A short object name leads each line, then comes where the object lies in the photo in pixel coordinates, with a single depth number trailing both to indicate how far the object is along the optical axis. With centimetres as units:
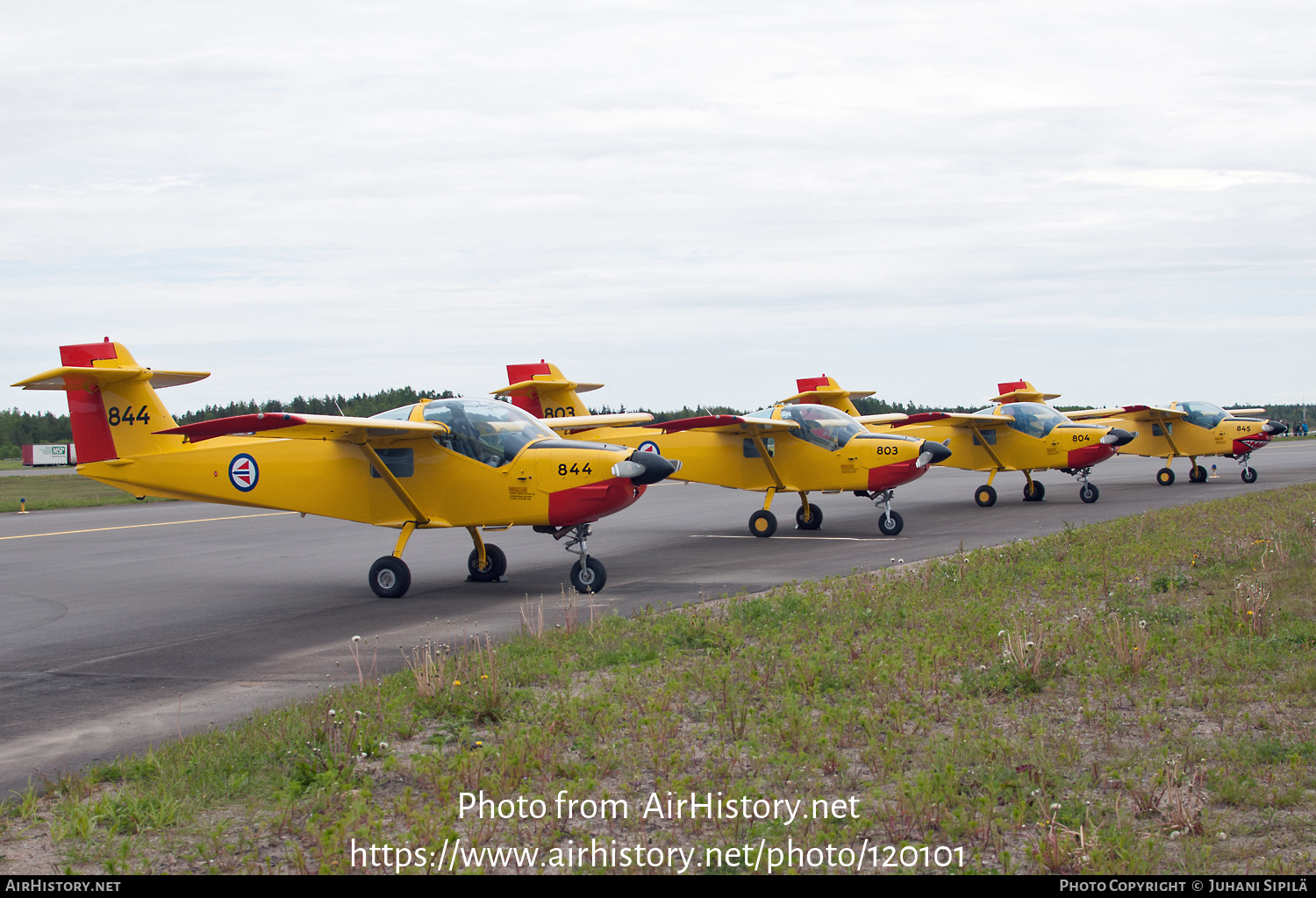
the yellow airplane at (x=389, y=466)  1285
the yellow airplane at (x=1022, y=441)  2523
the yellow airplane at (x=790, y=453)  1880
